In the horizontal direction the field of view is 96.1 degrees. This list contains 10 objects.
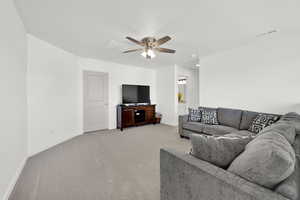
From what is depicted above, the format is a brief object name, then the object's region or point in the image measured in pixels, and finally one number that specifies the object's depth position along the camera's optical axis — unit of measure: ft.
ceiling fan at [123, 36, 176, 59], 9.24
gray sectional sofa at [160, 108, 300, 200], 2.27
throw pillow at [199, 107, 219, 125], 11.59
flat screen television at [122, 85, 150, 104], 17.13
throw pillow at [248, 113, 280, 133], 8.49
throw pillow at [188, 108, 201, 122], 12.47
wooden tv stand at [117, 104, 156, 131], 16.02
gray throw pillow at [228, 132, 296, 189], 2.35
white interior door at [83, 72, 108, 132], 14.97
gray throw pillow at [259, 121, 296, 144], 4.03
